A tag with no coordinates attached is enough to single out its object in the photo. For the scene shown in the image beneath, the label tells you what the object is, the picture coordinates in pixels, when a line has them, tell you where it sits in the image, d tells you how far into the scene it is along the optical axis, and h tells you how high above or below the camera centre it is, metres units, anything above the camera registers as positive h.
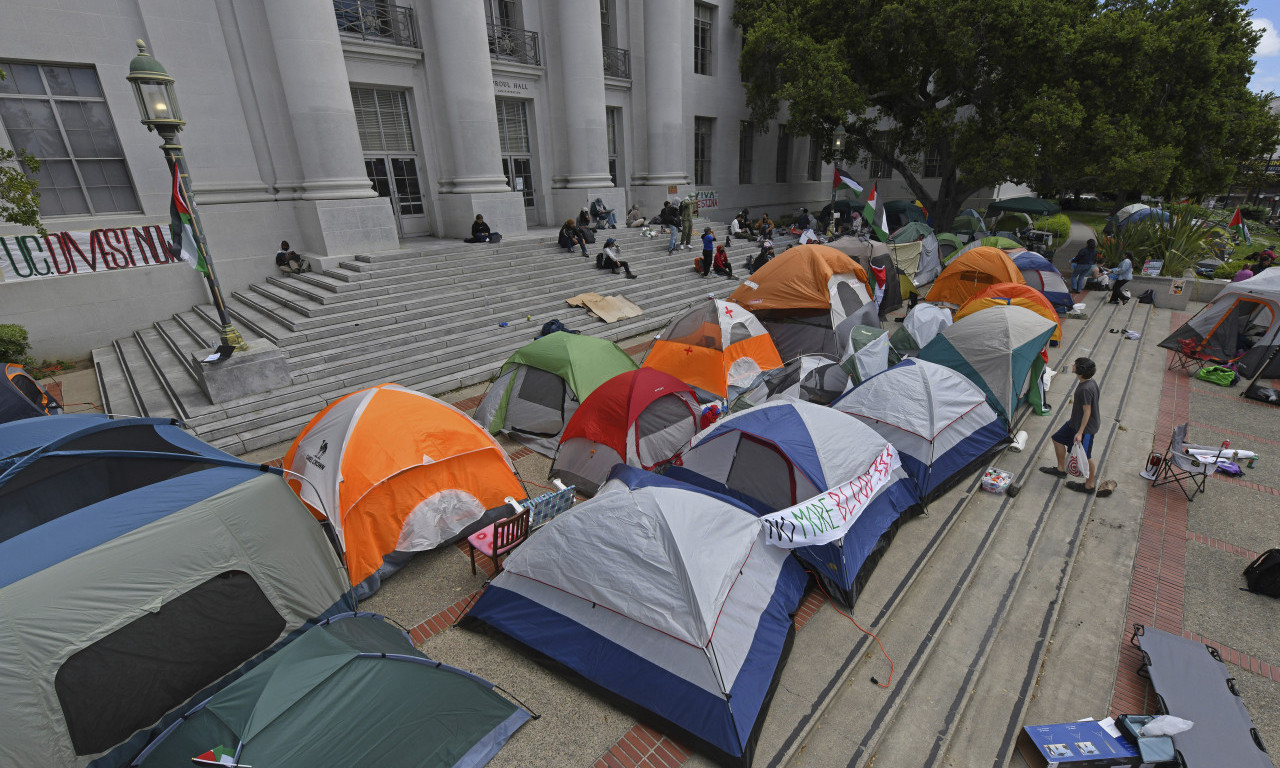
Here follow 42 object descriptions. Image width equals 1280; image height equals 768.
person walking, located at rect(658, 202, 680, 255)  19.17 -1.40
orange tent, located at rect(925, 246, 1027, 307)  13.34 -2.60
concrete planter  15.62 -3.64
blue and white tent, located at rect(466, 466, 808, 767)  4.11 -3.30
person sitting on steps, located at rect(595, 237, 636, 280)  15.53 -2.22
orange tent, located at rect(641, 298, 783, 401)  9.19 -2.84
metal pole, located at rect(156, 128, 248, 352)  7.18 -0.45
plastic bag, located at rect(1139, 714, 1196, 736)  3.91 -3.76
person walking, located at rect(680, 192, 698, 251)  18.42 -1.53
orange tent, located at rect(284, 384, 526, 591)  5.74 -2.93
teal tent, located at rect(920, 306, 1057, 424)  8.55 -2.80
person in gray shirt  6.80 -3.17
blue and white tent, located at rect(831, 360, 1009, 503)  6.85 -3.00
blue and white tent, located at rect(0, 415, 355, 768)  3.47 -2.63
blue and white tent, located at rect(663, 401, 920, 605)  5.52 -2.97
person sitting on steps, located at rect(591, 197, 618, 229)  18.61 -1.23
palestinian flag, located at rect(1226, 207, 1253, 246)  18.82 -2.46
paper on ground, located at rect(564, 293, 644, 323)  13.51 -2.99
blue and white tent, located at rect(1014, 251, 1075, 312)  14.54 -2.96
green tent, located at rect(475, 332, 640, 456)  8.33 -2.92
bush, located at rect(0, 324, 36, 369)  10.22 -2.49
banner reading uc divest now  10.76 -1.04
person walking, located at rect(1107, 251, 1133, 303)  15.70 -3.25
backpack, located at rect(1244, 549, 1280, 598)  5.52 -3.97
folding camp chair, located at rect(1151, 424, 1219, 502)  7.04 -3.78
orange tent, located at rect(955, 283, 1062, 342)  10.73 -2.56
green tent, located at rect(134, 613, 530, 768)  3.34 -3.14
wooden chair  5.69 -3.49
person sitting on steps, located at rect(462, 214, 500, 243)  15.34 -1.34
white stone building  11.13 +1.41
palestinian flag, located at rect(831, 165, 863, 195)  16.70 -0.44
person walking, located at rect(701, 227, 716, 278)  16.72 -2.18
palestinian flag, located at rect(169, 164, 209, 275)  7.38 -0.47
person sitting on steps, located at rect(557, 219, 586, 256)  16.06 -1.59
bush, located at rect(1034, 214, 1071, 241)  22.58 -2.61
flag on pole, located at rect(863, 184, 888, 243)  16.03 -1.44
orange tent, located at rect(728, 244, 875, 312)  11.68 -2.23
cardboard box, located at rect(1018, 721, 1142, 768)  3.93 -3.95
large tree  18.20 +2.60
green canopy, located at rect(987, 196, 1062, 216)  23.66 -1.91
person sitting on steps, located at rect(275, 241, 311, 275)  13.30 -1.60
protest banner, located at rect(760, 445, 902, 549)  4.98 -3.05
